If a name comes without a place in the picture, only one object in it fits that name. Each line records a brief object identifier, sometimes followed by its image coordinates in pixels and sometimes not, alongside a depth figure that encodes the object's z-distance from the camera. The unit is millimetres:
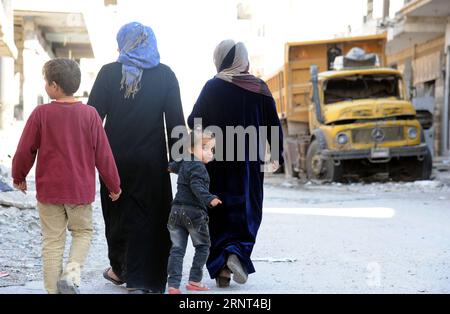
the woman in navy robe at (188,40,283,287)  10382
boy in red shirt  8111
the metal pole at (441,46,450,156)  41082
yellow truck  28108
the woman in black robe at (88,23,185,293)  9386
